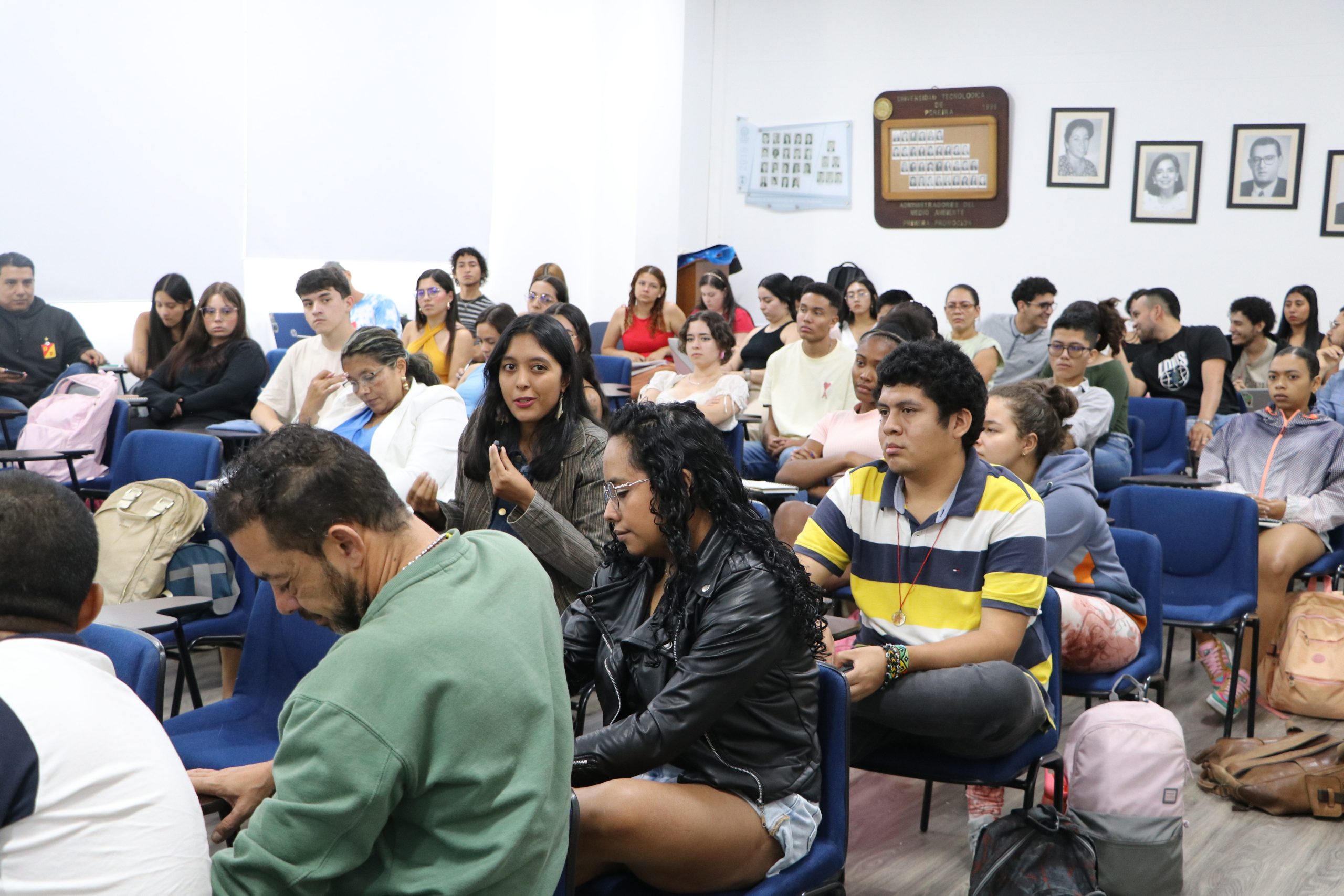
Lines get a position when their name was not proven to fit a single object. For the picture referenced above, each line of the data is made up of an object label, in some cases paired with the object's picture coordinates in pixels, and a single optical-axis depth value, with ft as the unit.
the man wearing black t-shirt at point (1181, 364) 21.06
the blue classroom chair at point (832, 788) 6.15
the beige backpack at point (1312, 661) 12.65
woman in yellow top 20.12
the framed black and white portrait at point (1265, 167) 24.56
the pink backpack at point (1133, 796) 8.52
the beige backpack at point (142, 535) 10.25
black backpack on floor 7.54
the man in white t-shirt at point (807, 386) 17.49
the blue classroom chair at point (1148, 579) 9.79
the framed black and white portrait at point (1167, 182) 25.68
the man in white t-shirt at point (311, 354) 15.56
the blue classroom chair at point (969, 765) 7.54
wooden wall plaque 28.02
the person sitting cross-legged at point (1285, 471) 13.55
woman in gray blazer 9.45
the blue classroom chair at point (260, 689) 7.44
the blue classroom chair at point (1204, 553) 11.40
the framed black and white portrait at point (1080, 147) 26.66
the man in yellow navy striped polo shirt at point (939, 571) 7.30
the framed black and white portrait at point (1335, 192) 24.12
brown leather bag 10.30
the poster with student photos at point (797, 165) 30.30
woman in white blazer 11.39
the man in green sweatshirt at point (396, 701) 3.91
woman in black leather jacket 5.76
